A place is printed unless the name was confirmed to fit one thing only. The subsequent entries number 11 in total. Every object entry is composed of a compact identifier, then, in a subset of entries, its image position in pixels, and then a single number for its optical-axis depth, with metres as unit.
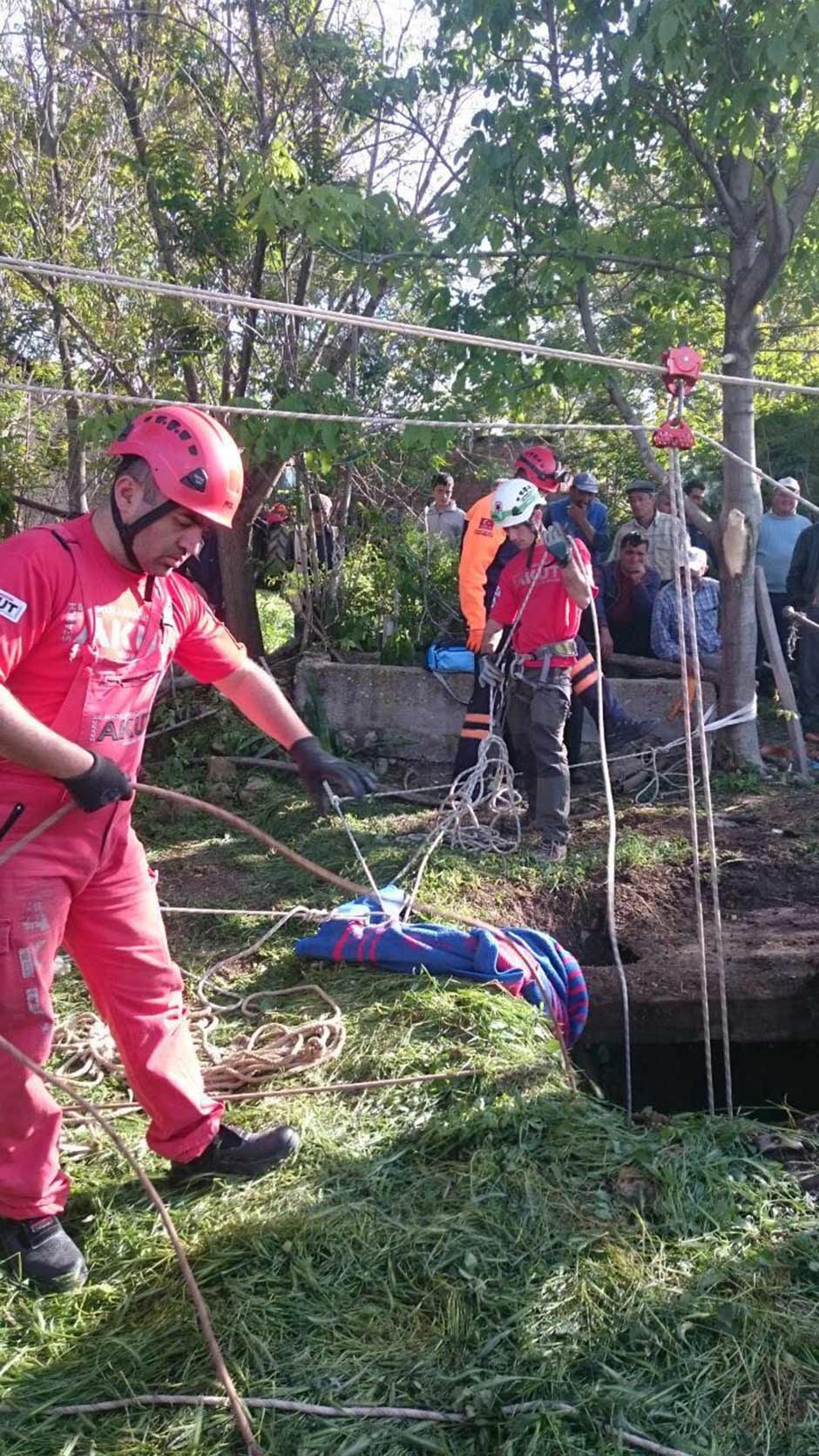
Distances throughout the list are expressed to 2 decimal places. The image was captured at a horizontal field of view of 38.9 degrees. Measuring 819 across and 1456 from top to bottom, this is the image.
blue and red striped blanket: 4.41
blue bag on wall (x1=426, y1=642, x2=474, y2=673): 8.16
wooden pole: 7.67
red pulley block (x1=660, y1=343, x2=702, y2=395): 4.02
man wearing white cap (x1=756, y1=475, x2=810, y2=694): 9.04
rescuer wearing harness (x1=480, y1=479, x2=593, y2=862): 6.32
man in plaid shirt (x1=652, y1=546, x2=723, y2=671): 7.92
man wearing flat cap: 8.47
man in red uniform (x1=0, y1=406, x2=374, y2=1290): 2.64
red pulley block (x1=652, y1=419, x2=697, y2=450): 4.13
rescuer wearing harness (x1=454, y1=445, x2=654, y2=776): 6.84
